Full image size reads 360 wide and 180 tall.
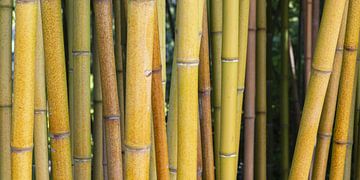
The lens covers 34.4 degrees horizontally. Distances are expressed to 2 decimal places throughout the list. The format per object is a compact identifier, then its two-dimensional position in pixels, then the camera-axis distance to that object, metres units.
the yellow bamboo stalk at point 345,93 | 0.85
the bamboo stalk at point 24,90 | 0.61
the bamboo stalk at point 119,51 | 0.99
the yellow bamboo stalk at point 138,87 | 0.61
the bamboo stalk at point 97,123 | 1.03
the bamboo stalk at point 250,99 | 1.05
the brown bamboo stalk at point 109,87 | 0.74
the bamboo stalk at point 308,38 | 1.30
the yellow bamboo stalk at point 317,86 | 0.75
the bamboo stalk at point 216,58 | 0.87
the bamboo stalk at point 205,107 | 0.83
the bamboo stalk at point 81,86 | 0.75
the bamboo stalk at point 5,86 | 0.81
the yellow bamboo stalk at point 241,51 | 0.89
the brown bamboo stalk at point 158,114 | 0.71
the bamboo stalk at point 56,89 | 0.67
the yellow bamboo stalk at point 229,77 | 0.79
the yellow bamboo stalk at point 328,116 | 0.89
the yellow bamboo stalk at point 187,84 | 0.65
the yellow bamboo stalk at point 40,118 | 0.72
